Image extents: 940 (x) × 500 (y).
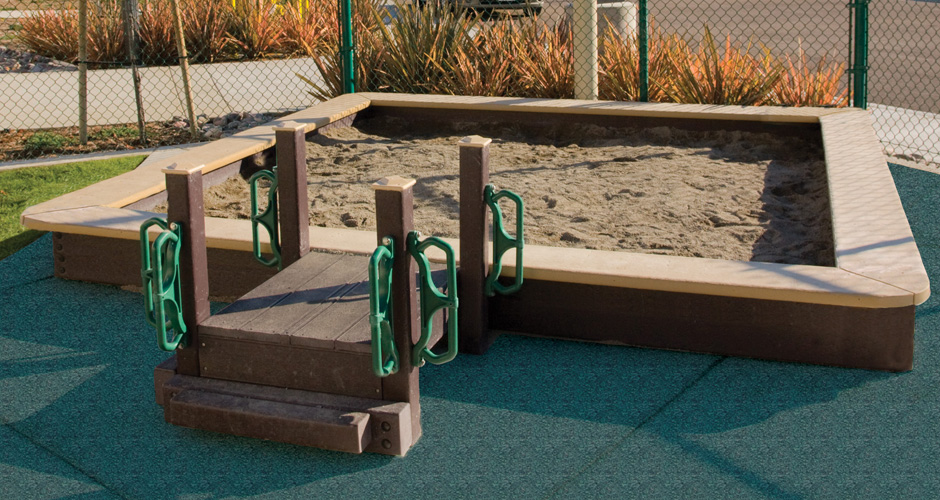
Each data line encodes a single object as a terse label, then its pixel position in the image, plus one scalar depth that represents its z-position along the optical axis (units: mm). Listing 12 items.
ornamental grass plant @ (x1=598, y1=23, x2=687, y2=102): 7879
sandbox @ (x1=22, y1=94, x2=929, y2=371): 3885
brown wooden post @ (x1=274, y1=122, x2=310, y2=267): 4105
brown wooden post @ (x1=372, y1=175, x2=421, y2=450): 3186
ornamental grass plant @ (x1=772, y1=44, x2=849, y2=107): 7621
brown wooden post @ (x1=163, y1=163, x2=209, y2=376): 3463
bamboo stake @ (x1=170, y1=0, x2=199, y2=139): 7648
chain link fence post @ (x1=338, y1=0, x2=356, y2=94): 8086
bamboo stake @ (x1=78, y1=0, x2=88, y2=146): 7500
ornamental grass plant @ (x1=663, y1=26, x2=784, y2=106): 7562
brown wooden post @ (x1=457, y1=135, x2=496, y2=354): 3873
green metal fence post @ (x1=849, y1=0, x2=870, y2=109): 7035
